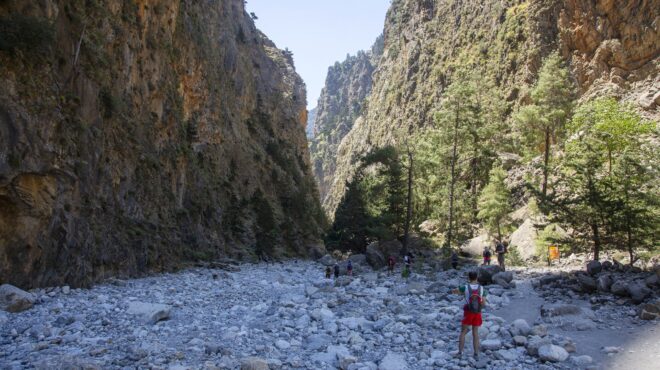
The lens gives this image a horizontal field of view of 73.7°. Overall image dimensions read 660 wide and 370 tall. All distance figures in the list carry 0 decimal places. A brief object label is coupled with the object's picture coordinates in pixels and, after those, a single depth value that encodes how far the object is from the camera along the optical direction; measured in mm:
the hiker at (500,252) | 20953
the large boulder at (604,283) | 13440
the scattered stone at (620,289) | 12477
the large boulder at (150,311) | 10844
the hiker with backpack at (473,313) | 8602
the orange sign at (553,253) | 22875
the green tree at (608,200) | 16953
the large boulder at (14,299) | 11039
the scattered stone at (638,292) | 11906
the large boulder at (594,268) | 15820
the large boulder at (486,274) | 17531
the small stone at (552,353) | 8289
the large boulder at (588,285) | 13760
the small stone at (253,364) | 7684
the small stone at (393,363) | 8141
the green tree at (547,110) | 33688
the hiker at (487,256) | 22562
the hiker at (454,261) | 24297
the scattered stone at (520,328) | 9870
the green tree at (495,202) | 31125
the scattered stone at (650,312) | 10539
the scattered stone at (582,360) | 8164
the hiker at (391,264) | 24594
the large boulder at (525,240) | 26344
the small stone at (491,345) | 9086
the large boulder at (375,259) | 28533
